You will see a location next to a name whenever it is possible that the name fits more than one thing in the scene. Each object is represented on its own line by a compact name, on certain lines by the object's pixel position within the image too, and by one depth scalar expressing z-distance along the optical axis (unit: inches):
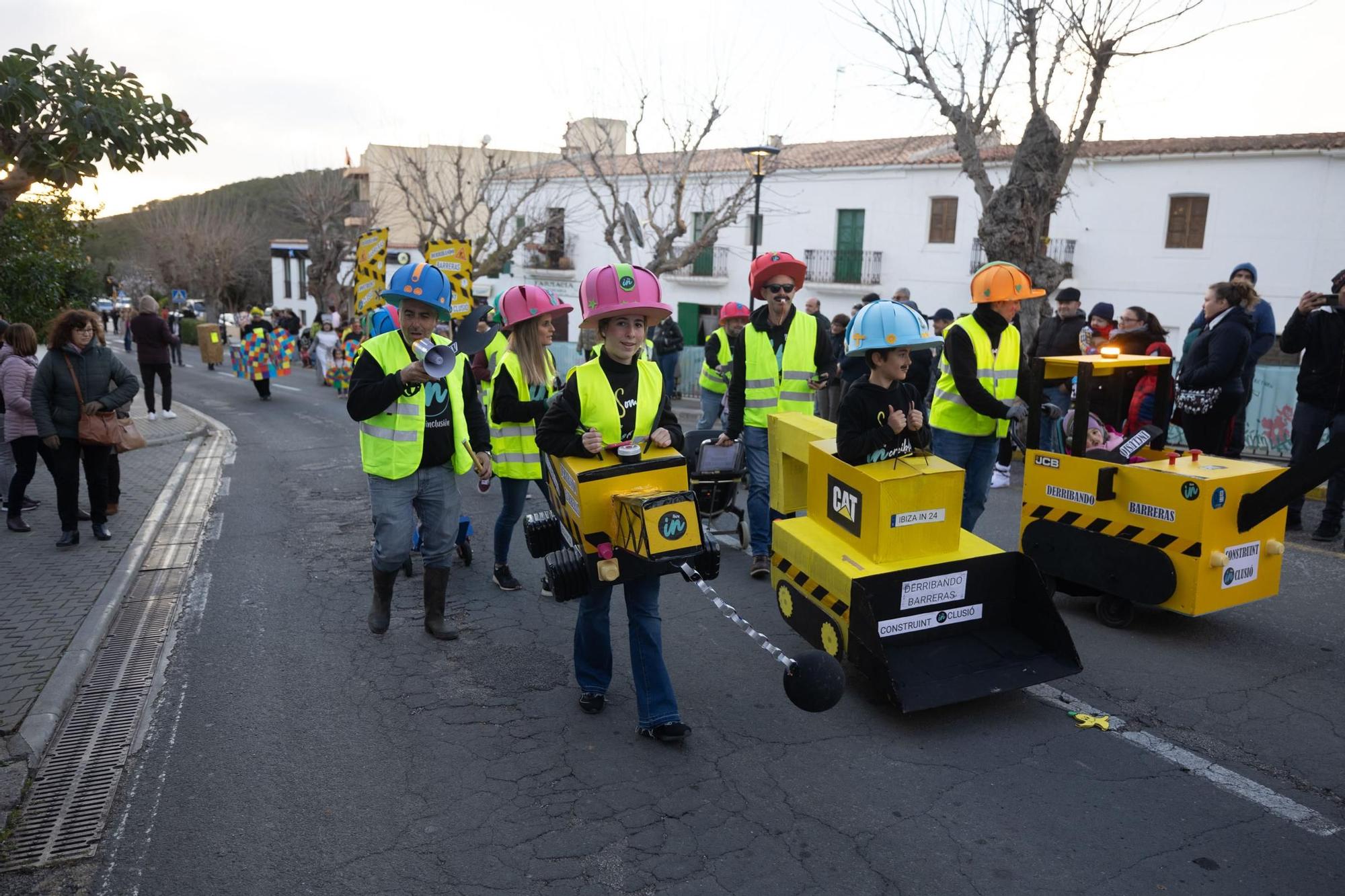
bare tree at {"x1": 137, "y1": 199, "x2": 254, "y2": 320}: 2233.0
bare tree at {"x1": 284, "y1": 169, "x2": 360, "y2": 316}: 1552.7
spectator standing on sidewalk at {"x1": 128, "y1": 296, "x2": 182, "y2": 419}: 597.6
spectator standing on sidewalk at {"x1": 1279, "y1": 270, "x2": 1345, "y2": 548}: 289.4
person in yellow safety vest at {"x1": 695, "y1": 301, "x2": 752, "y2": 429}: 426.0
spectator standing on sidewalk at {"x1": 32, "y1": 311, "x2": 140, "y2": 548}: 293.3
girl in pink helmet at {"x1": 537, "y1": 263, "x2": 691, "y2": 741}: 163.5
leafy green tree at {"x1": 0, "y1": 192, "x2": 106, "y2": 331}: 479.8
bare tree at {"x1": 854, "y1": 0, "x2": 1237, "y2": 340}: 496.4
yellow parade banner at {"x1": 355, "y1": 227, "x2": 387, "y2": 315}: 469.4
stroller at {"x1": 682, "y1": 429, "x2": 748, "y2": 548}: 303.4
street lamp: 669.3
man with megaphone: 195.3
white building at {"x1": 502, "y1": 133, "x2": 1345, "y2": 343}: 877.2
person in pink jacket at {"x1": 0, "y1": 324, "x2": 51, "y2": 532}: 305.3
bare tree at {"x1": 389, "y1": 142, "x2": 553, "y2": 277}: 1262.3
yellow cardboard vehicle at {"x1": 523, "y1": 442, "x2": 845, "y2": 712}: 152.3
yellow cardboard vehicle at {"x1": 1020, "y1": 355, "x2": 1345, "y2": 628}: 202.1
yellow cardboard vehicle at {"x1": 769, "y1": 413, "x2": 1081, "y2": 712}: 175.8
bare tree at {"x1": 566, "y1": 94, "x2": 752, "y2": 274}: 919.7
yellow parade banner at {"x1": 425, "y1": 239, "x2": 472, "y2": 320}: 464.8
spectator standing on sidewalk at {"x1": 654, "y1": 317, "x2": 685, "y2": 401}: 661.3
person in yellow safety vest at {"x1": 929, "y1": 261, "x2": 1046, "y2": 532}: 229.1
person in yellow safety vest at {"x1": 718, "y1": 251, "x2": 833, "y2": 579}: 257.9
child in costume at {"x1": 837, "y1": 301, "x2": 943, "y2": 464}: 185.9
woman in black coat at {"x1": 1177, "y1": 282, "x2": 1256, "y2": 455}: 309.3
